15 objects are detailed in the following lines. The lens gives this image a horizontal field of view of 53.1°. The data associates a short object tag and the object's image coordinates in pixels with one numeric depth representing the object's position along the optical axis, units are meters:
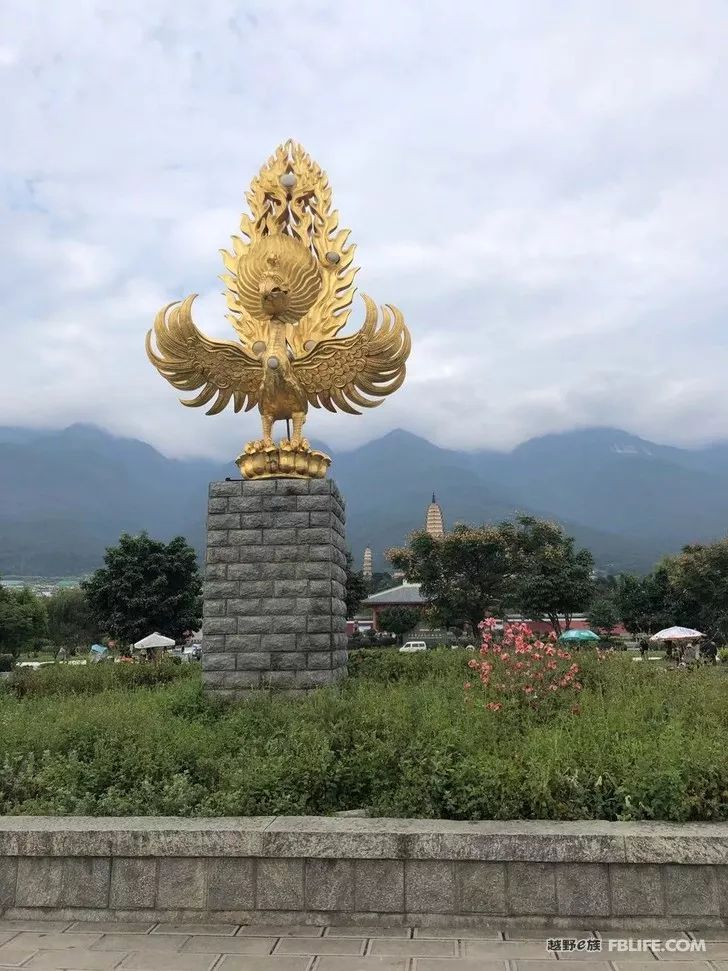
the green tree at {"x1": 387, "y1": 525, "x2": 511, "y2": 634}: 30.00
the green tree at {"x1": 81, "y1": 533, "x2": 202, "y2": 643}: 27.83
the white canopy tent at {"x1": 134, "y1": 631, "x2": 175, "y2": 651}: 22.05
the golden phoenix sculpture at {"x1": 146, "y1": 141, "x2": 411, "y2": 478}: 9.19
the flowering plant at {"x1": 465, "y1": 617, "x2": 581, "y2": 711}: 6.50
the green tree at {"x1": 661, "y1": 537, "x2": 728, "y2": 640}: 28.88
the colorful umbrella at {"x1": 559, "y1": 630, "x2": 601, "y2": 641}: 23.43
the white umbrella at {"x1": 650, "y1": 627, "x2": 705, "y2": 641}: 22.95
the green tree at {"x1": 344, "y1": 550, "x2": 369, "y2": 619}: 34.68
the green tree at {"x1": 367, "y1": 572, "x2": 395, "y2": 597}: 69.16
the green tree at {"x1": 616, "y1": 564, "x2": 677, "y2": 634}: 35.00
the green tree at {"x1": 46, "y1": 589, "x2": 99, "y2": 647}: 42.19
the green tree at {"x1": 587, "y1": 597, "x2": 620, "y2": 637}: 36.97
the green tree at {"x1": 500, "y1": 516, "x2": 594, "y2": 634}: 30.47
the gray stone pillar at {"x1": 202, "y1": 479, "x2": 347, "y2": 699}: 8.41
